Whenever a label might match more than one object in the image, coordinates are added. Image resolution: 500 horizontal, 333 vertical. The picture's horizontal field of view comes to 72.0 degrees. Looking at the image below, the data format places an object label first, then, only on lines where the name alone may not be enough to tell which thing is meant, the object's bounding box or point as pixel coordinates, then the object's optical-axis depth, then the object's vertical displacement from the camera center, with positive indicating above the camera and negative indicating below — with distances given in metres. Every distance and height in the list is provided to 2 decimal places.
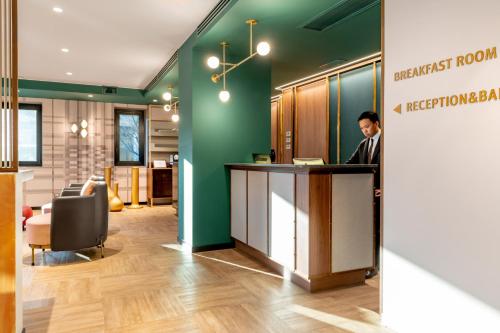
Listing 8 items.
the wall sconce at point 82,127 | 9.06 +0.91
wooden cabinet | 9.48 -0.63
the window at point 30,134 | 8.92 +0.74
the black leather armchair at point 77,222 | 4.09 -0.73
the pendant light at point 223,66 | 4.10 +1.27
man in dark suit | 3.70 +0.13
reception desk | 3.25 -0.61
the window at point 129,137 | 9.86 +0.74
